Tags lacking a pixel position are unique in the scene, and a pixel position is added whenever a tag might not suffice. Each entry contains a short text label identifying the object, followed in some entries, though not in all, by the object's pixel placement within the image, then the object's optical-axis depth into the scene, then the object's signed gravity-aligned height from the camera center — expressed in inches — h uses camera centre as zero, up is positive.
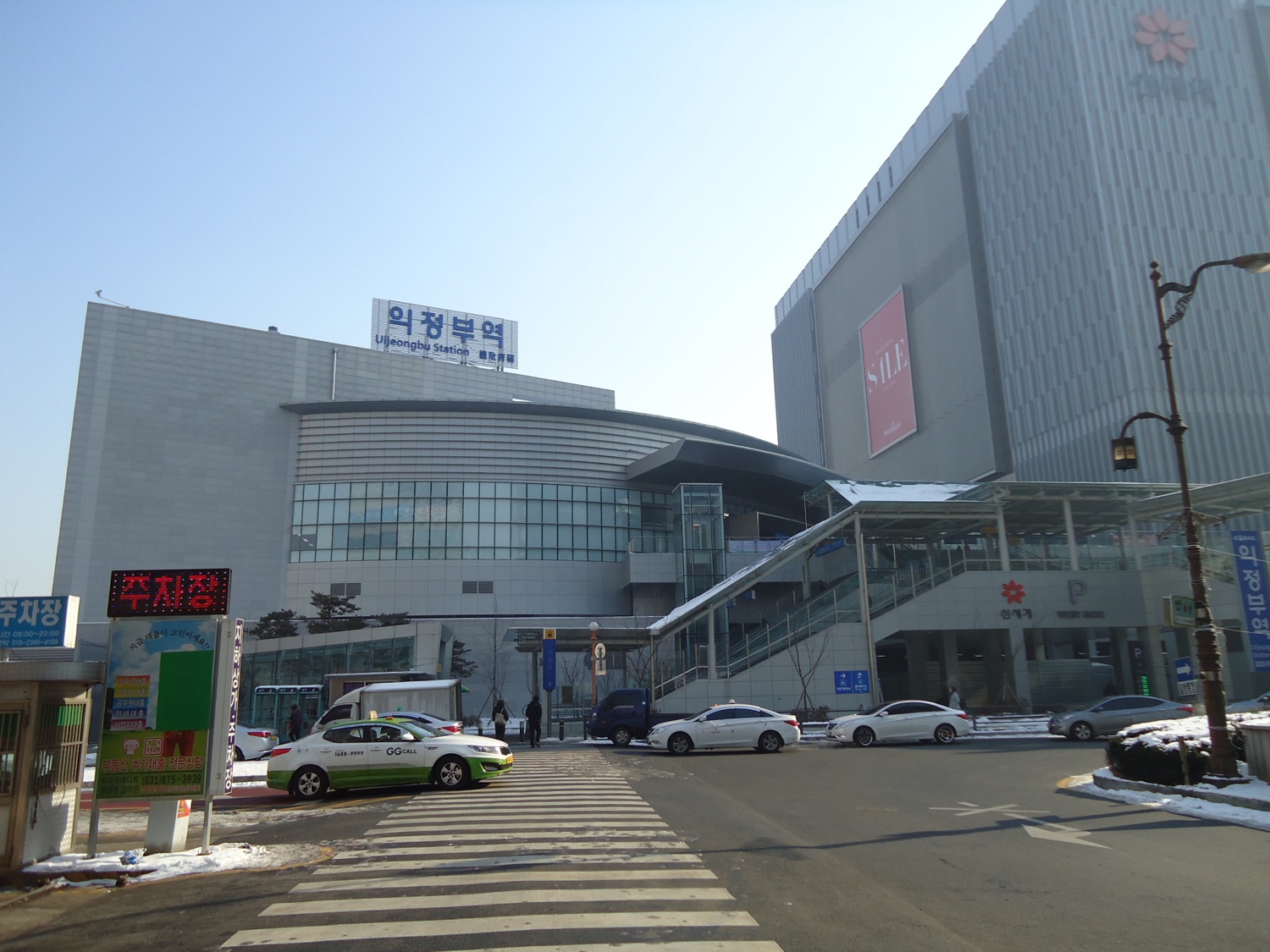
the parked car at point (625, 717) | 1189.7 -43.1
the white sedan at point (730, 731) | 1005.8 -53.4
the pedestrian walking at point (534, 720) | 1216.8 -45.2
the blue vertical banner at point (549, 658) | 1441.9 +41.8
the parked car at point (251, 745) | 1130.7 -63.6
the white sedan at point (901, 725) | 1050.7 -54.1
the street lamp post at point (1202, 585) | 567.5 +57.0
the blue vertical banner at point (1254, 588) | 939.3 +88.0
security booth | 417.4 -27.7
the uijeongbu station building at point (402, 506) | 2256.4 +502.2
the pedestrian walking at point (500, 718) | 1164.5 -39.2
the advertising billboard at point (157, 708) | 448.8 -6.7
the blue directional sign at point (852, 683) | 1438.2 -6.9
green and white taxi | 703.7 -55.5
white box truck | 1187.3 -14.2
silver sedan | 1032.8 -48.8
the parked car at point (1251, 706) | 963.3 -38.5
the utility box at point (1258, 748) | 563.8 -48.3
